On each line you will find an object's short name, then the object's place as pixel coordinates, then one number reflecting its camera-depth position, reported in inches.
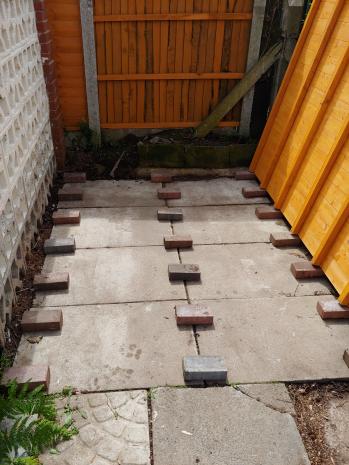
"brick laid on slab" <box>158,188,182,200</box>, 224.8
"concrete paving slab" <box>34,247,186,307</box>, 151.2
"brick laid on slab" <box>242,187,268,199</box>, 226.7
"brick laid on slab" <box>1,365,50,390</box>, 114.4
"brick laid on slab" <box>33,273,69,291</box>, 153.3
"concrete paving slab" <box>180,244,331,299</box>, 156.5
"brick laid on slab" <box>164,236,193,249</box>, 180.5
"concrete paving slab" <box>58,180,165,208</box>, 218.1
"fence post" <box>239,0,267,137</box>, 233.0
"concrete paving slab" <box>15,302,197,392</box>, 119.3
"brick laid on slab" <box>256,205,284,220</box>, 206.7
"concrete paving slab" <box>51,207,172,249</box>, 185.5
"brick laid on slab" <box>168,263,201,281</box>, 160.3
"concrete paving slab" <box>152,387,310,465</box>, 99.7
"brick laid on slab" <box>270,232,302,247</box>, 183.5
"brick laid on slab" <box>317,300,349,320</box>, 143.4
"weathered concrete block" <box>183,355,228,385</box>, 118.3
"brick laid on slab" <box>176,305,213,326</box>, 138.8
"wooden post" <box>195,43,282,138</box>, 243.4
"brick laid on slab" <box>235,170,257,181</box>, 246.4
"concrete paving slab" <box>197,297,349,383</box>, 123.4
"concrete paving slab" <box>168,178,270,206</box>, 222.1
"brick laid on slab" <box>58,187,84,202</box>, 219.3
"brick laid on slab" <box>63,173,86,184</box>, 238.2
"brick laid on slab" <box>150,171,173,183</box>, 243.8
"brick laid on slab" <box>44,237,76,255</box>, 174.9
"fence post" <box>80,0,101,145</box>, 225.5
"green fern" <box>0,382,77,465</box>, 95.3
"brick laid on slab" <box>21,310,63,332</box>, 134.7
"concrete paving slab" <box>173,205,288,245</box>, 189.9
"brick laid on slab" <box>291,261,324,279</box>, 163.6
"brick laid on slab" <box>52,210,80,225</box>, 197.3
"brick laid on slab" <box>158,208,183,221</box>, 203.0
